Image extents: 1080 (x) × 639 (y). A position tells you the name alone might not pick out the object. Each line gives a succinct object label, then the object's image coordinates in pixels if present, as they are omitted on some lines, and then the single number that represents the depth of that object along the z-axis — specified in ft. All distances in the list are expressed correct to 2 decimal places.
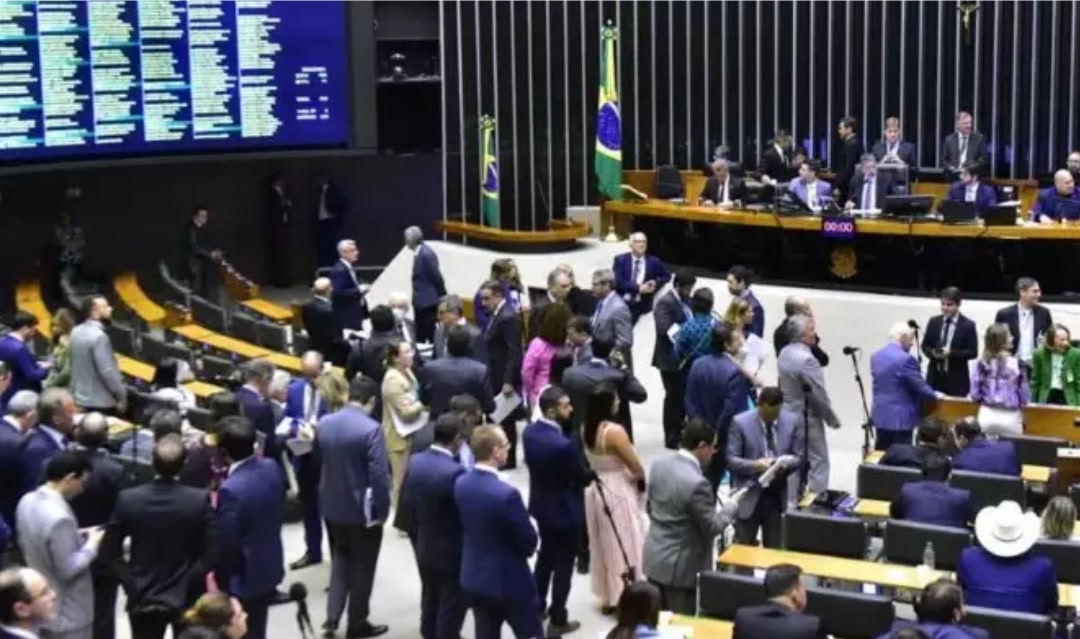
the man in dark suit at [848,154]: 55.11
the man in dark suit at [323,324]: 43.83
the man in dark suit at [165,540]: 24.03
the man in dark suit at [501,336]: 39.22
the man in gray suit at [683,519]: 26.40
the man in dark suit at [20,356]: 36.58
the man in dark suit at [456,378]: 32.22
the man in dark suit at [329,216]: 64.85
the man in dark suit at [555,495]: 27.43
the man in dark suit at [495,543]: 24.97
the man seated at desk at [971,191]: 49.32
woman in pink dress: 27.96
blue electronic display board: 51.47
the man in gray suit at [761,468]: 29.66
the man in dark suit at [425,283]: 47.98
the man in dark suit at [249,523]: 24.81
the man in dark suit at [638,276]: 44.91
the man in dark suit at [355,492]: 28.14
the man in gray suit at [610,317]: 39.24
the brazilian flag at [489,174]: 61.93
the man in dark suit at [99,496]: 25.52
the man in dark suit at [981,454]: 31.01
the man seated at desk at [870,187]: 50.16
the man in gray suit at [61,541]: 23.75
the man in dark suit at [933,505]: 27.99
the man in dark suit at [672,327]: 40.16
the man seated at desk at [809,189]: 50.24
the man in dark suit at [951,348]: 39.68
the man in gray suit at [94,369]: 37.11
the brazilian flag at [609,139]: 58.54
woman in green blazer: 37.65
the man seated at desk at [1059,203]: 46.93
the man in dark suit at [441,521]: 26.25
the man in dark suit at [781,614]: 21.04
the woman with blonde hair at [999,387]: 35.99
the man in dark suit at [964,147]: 54.34
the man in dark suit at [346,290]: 46.32
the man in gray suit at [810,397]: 33.24
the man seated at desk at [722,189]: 52.39
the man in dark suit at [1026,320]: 39.96
